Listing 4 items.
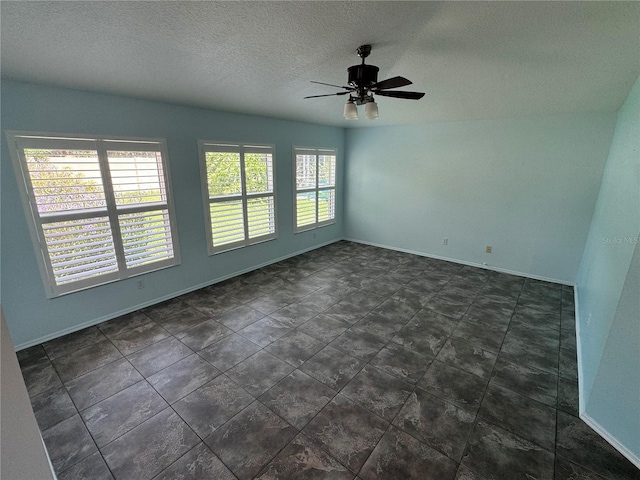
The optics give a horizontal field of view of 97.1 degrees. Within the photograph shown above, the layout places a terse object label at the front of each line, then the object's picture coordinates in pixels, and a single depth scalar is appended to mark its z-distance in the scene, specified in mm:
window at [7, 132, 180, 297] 2713
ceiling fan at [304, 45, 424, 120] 2039
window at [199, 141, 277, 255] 4113
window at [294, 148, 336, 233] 5514
